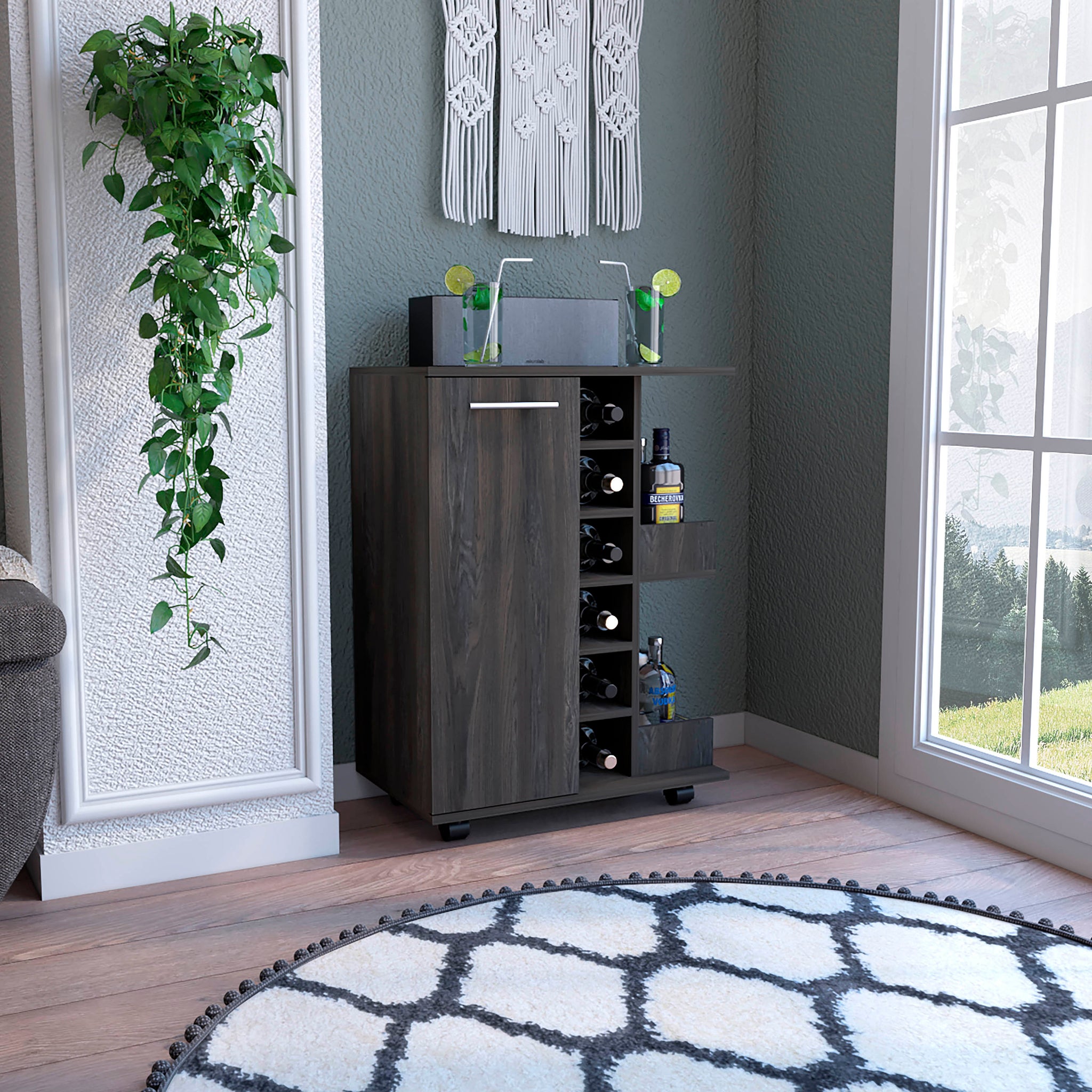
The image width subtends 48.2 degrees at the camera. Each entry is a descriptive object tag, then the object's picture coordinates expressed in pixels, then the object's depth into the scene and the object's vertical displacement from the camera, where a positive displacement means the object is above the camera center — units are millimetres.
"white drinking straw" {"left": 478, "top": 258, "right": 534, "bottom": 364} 2598 +228
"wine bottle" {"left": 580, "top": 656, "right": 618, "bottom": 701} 2775 -615
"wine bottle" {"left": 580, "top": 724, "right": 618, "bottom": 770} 2814 -777
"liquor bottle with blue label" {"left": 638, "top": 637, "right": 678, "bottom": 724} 2918 -656
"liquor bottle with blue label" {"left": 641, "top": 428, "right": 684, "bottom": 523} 2793 -163
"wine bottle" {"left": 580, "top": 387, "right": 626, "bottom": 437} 2680 +4
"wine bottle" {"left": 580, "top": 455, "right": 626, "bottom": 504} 2693 -151
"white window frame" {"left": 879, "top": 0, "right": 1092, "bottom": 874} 2615 -184
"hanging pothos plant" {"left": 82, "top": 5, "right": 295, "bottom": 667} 2080 +373
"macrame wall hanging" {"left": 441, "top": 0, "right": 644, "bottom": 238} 2830 +716
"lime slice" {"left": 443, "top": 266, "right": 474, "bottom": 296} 2658 +293
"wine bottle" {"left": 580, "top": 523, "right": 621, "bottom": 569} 2740 -305
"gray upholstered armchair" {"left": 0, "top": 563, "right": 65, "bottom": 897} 2020 -507
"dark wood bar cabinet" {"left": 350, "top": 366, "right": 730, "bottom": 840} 2492 -345
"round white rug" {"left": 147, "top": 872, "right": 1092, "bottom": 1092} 1675 -896
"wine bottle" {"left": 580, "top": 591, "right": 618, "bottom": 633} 2760 -458
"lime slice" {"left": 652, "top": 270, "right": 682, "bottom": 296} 2814 +305
